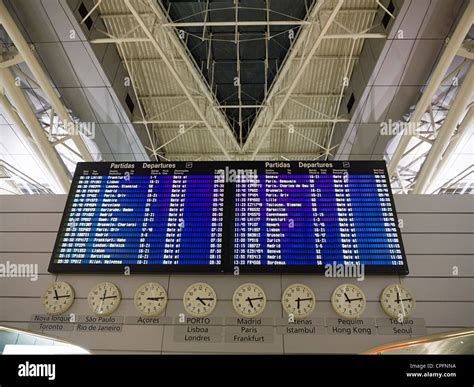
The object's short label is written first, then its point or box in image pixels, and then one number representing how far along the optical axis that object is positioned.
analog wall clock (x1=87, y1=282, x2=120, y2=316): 5.27
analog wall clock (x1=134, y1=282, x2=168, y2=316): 5.26
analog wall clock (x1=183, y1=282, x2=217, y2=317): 5.23
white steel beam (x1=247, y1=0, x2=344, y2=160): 7.66
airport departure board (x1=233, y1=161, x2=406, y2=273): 5.25
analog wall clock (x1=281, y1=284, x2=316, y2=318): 5.16
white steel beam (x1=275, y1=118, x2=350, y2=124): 11.08
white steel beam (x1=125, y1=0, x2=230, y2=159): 7.93
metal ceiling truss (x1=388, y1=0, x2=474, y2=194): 8.11
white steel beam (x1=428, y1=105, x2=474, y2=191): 10.05
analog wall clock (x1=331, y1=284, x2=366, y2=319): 5.12
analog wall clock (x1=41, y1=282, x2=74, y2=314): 5.30
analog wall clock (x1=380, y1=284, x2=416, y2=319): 5.10
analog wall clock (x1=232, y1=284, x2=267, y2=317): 5.21
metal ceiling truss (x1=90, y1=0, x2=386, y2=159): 8.81
